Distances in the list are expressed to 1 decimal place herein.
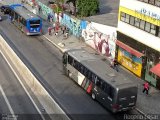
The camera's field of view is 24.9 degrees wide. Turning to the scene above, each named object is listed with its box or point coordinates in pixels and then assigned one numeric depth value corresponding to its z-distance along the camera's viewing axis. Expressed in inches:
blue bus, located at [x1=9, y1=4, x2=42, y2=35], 2285.2
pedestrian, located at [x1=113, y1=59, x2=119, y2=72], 1771.4
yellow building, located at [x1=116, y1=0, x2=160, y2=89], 1530.5
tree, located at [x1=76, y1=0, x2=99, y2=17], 2625.5
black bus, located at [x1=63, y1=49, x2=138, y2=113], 1272.1
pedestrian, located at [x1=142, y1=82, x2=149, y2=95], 1478.8
